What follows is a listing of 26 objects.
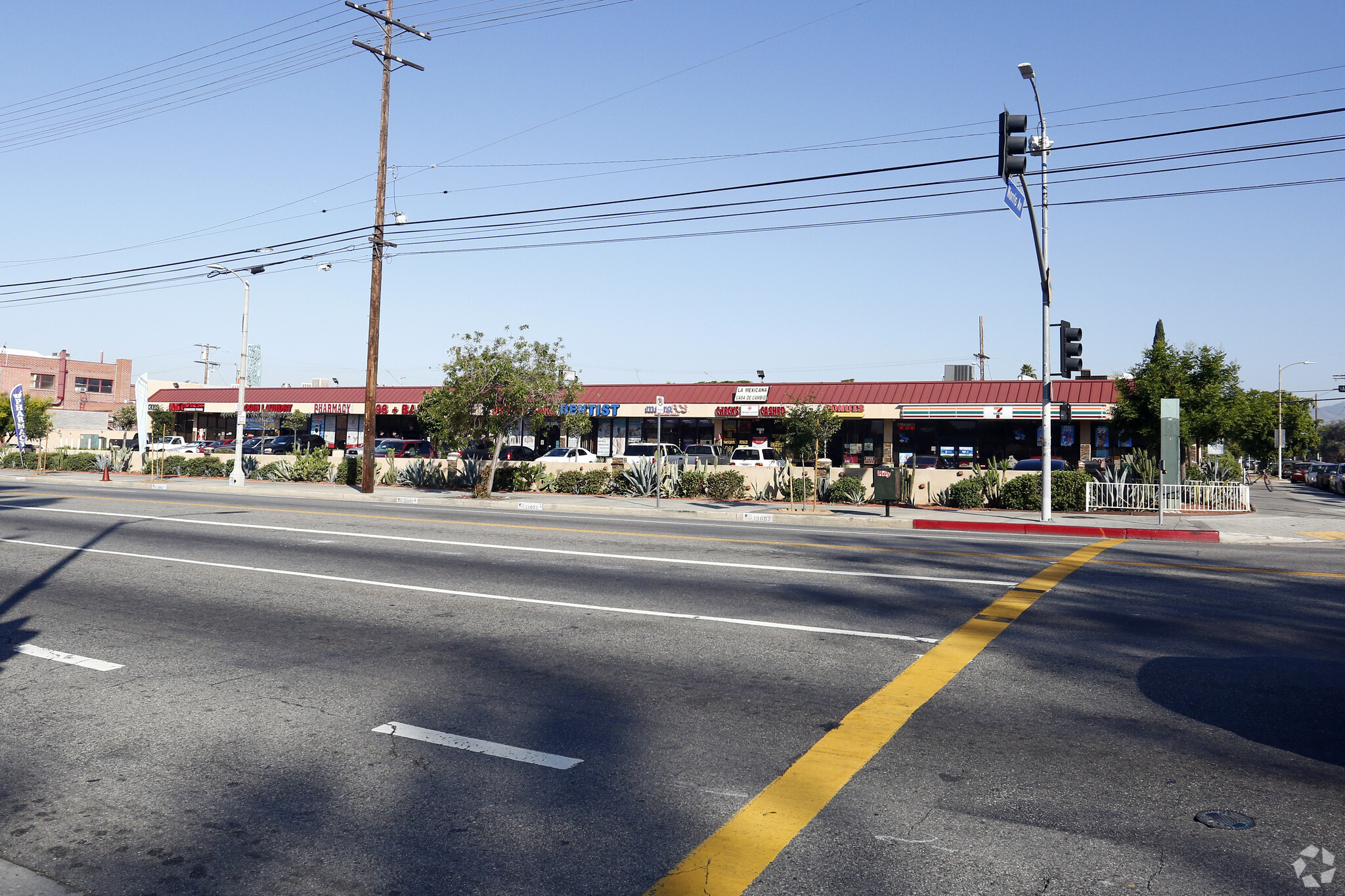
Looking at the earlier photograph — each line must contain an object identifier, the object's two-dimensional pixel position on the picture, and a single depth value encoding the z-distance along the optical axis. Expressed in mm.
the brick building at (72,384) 88000
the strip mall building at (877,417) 40000
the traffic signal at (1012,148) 16484
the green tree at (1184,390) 31391
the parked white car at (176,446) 51269
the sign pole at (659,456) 24089
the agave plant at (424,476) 32938
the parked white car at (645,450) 40344
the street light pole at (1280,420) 61500
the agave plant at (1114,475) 24031
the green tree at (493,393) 27734
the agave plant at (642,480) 28891
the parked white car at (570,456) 39438
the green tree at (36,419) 60000
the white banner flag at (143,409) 34094
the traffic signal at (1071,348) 20109
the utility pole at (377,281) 29266
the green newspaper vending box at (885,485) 21859
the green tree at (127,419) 65762
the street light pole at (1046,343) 20766
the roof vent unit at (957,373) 47312
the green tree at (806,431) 26250
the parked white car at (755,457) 36625
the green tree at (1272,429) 58375
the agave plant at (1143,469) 23906
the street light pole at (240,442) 32656
